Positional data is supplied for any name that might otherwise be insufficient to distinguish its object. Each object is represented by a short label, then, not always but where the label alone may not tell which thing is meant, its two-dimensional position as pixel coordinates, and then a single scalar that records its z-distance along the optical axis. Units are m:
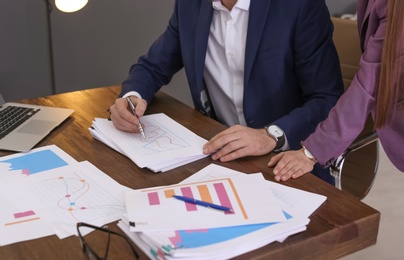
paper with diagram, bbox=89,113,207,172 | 1.38
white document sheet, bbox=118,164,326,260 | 0.96
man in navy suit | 1.58
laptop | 1.50
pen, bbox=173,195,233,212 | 1.09
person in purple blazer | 1.29
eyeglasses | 0.99
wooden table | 1.03
